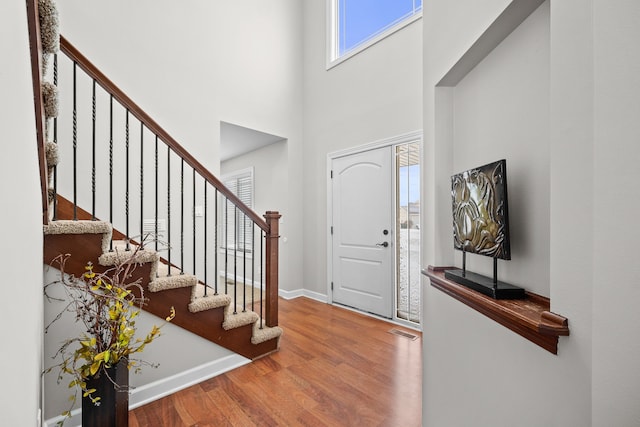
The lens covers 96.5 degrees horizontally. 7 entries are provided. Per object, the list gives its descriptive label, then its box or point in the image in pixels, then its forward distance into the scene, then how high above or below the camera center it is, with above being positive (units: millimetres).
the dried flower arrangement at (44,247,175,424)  1375 -597
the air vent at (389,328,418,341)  2887 -1264
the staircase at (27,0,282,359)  1530 +38
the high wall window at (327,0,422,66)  3264 +2410
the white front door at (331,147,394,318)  3369 -247
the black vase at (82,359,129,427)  1371 -929
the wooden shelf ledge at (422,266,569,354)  793 -331
